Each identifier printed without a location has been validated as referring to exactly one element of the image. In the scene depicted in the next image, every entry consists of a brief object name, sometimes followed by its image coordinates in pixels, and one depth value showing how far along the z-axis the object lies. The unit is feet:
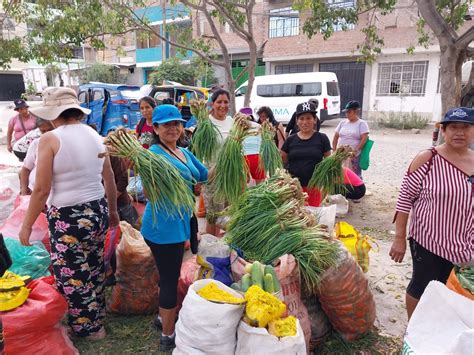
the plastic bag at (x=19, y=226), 9.93
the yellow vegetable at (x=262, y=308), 5.93
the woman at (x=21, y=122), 19.81
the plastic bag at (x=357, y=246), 9.96
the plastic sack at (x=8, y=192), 12.75
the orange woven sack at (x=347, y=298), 7.66
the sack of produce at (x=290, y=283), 7.16
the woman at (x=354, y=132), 17.47
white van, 49.24
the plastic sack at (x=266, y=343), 5.64
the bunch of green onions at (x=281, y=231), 7.55
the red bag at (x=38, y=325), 6.86
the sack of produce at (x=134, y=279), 8.86
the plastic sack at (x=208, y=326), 6.01
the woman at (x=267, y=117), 16.30
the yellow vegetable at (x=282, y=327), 5.75
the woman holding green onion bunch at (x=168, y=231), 7.32
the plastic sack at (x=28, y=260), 9.02
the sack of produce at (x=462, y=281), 6.34
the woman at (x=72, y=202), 7.25
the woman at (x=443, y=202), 6.97
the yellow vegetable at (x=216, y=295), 6.18
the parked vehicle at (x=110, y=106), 33.76
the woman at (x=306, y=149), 12.04
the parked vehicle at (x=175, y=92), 36.60
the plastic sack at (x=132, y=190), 12.12
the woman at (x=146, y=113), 15.61
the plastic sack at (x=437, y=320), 5.16
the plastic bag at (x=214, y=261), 7.70
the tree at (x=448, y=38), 14.78
